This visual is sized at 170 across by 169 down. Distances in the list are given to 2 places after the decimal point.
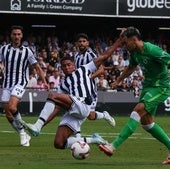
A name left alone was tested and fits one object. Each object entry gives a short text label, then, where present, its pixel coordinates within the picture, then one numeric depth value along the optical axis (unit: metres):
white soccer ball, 12.75
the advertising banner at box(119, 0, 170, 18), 35.19
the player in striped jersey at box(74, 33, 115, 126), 18.66
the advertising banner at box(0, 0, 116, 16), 33.09
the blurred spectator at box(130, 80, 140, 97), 30.60
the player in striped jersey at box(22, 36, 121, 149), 13.34
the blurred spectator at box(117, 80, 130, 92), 30.77
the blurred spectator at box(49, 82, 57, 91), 29.67
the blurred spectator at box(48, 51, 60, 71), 32.94
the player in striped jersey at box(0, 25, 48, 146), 16.41
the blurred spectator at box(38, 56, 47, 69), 31.38
